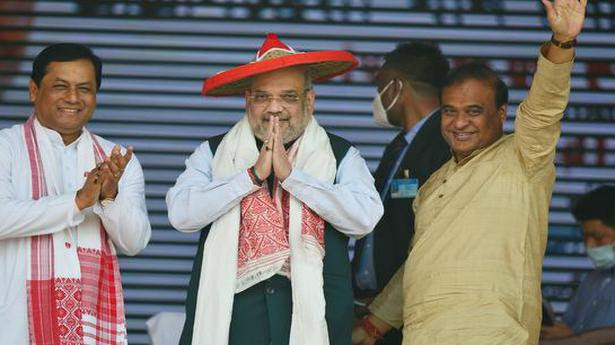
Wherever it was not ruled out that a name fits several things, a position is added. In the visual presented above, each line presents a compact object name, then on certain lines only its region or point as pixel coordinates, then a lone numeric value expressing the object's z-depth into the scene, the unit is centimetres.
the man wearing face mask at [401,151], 1417
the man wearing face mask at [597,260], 1680
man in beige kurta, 1194
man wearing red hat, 1246
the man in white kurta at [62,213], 1247
